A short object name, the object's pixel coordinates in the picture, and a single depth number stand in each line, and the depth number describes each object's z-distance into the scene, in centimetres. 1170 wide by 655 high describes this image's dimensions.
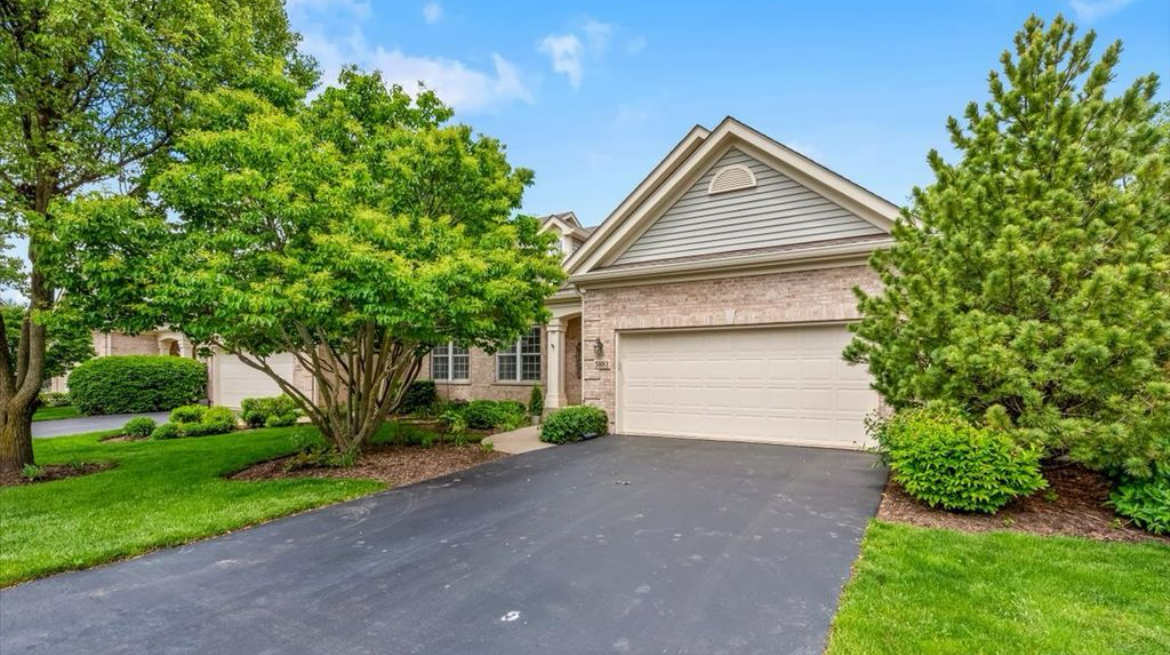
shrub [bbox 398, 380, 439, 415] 1654
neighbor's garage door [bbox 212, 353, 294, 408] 1764
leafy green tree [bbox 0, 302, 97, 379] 1828
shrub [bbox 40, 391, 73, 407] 2170
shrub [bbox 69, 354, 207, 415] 1808
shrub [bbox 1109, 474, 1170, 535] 488
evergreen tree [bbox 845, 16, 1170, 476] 509
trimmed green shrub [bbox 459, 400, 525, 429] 1333
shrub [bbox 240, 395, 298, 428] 1474
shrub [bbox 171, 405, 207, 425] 1373
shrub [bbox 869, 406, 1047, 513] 547
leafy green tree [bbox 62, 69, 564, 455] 659
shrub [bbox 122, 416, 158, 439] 1273
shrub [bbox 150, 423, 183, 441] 1259
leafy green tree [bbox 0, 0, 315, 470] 704
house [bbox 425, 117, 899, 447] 952
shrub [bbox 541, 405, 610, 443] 1058
